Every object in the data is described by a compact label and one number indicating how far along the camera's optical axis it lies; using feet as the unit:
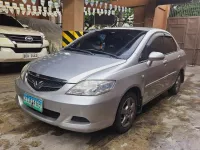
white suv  13.36
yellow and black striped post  16.87
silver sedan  6.06
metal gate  25.32
